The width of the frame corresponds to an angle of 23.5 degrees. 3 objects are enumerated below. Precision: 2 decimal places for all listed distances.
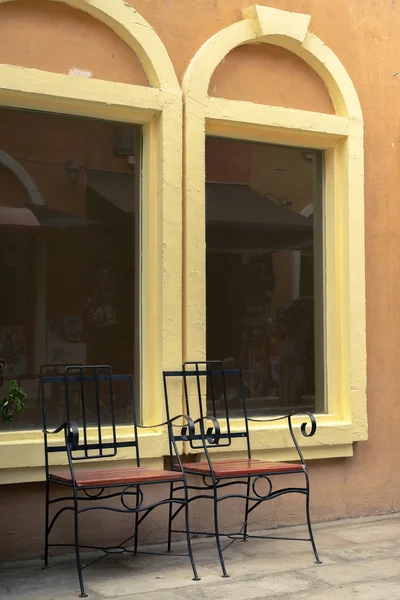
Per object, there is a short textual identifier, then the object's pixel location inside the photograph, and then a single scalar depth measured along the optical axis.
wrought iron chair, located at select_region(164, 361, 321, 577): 5.73
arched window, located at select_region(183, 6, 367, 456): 6.47
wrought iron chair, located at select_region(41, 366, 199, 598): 5.34
